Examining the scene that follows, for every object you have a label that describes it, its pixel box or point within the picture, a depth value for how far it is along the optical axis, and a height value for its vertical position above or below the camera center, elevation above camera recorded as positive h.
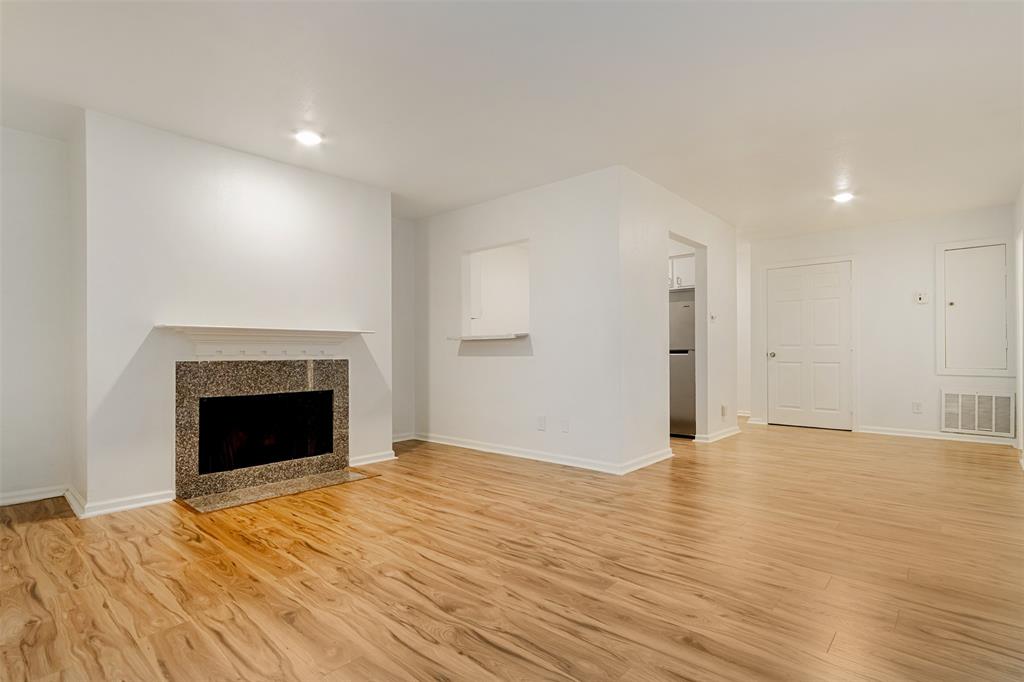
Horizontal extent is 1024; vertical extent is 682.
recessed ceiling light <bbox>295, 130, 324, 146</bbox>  3.66 +1.45
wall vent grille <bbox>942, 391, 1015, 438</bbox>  5.63 -0.81
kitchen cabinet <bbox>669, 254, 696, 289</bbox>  6.86 +0.92
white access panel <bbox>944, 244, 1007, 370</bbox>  5.68 +0.36
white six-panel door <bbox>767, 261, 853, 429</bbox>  6.65 -0.06
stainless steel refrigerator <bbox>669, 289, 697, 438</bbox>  5.97 -0.32
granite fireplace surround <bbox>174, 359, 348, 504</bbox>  3.63 -0.40
